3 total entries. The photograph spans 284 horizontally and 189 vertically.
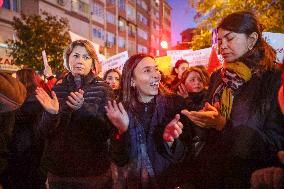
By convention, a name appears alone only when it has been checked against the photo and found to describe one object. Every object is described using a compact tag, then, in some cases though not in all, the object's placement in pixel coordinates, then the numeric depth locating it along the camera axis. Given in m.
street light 13.09
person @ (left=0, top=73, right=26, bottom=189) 1.60
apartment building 17.64
